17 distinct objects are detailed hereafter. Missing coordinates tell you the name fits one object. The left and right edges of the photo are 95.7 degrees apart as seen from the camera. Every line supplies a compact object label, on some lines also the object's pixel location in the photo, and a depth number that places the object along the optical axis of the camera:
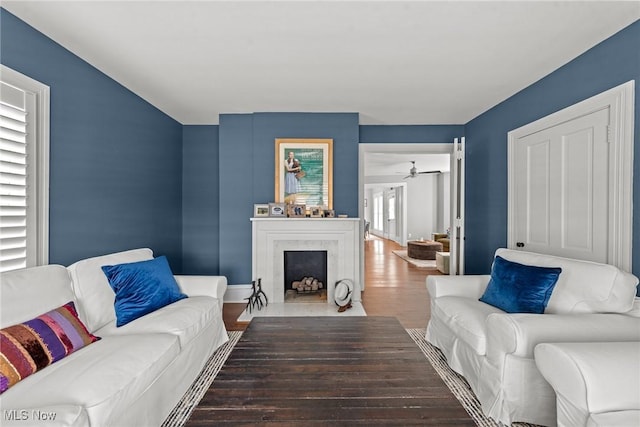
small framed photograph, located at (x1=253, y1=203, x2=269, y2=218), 3.92
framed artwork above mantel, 3.93
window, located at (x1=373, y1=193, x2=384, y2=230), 13.71
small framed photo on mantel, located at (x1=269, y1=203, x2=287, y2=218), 3.83
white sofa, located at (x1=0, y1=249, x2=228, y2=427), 1.20
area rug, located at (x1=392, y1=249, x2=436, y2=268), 6.42
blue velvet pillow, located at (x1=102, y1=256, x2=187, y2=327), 2.09
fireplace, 3.78
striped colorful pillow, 1.31
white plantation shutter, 1.90
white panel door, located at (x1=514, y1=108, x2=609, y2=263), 2.29
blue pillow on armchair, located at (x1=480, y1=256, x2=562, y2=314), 2.02
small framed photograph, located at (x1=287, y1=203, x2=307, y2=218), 3.84
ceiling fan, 7.58
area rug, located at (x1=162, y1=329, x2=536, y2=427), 1.77
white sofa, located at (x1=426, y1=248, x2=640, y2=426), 1.64
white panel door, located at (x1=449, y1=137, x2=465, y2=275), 3.72
